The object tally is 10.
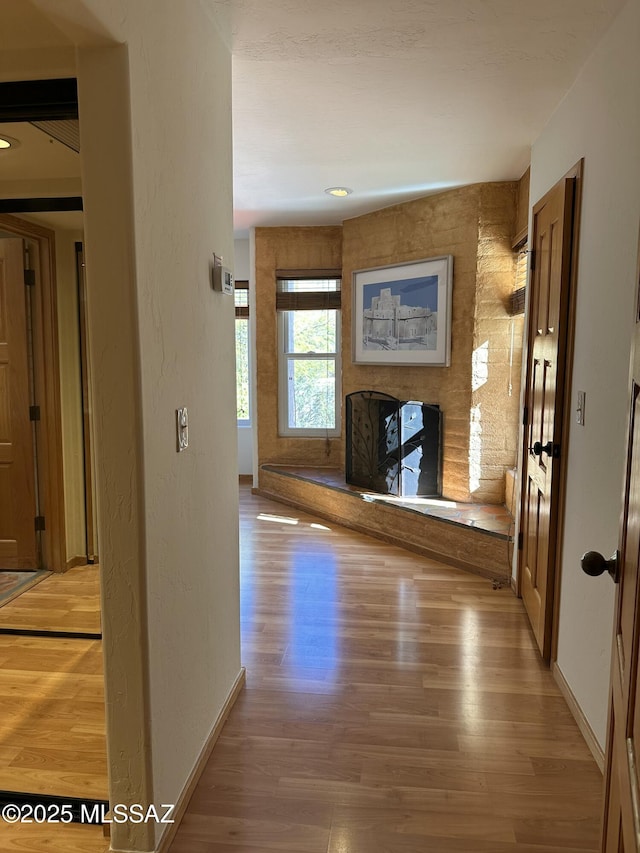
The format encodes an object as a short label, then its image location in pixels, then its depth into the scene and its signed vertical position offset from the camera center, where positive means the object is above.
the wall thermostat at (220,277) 2.18 +0.28
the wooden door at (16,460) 3.66 -0.63
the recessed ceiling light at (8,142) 2.45 +0.85
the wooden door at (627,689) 0.91 -0.55
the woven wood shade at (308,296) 5.65 +0.56
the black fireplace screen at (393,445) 4.66 -0.70
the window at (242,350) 6.33 +0.07
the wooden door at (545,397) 2.62 -0.19
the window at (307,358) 5.74 -0.01
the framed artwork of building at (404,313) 4.47 +0.34
